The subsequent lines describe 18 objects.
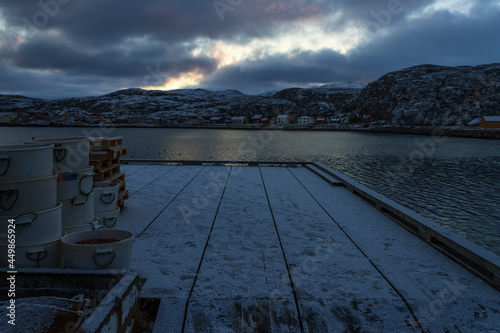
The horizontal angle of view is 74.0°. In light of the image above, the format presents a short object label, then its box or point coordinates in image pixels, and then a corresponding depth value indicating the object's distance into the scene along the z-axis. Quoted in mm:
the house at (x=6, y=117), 137875
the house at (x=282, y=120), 144750
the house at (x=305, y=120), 139750
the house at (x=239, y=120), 146175
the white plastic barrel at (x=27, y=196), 2738
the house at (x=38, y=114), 153500
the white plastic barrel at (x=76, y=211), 3453
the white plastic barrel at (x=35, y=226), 2773
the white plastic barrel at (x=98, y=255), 2770
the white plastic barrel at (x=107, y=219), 4211
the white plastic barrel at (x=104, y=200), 4277
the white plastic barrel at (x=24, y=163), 2740
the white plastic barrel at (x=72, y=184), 3426
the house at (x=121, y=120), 139250
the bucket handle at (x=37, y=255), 2815
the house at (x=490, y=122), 77188
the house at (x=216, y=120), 151125
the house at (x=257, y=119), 148125
